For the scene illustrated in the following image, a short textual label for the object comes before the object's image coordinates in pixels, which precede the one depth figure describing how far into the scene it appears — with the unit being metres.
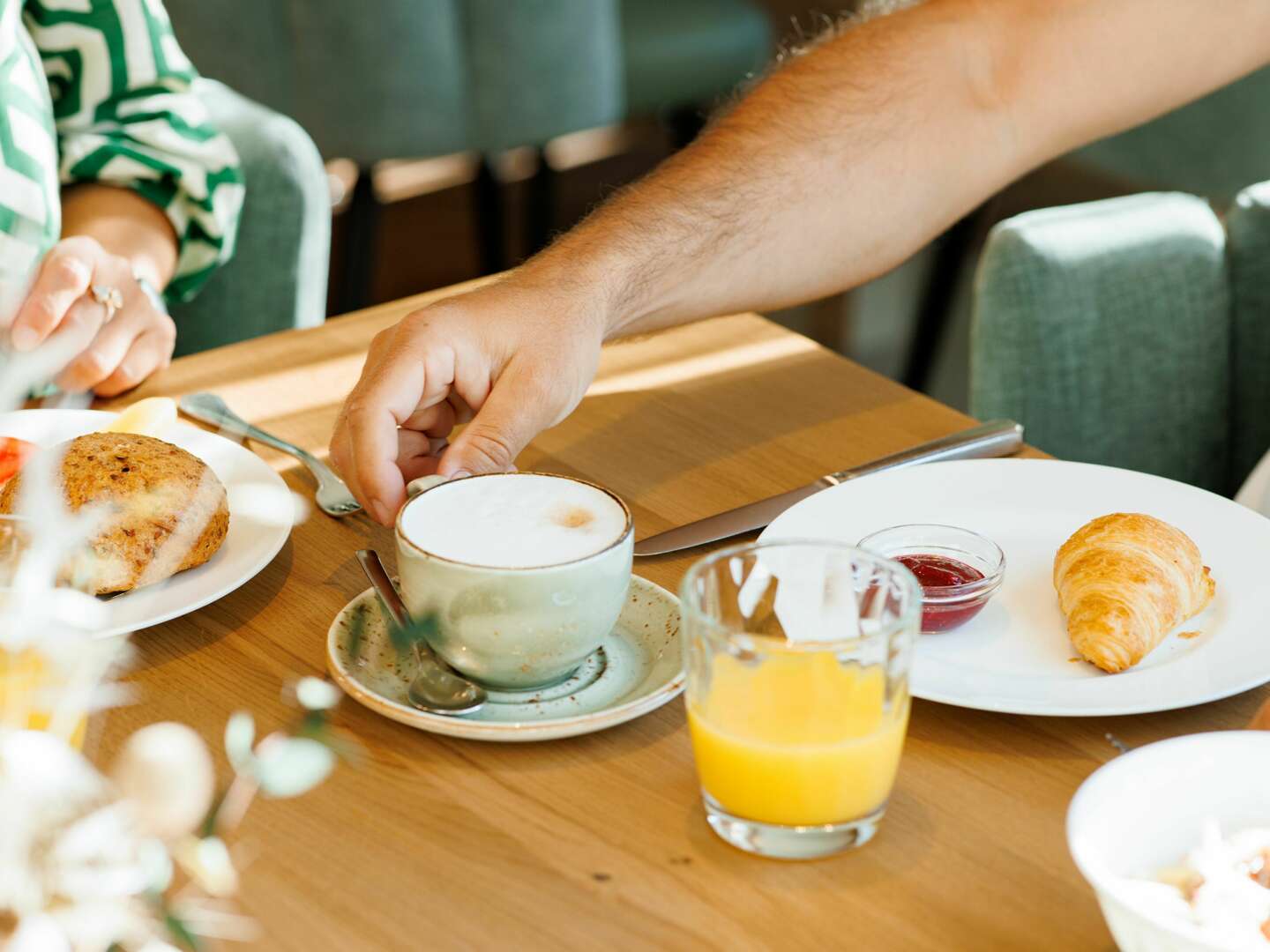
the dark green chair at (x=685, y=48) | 3.58
